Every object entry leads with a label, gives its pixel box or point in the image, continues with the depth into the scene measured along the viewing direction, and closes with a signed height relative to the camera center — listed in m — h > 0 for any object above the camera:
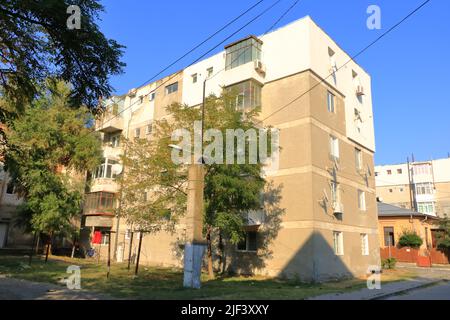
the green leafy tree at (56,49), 9.16 +5.08
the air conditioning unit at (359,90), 27.01 +11.12
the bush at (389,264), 28.60 -0.41
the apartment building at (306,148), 20.78 +6.25
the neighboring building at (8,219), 32.59 +2.26
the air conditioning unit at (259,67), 23.20 +10.83
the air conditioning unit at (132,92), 34.12 +13.32
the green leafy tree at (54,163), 26.05 +6.44
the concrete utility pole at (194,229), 14.62 +0.87
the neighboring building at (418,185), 56.69 +10.91
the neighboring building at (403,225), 38.56 +3.23
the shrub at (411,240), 36.62 +1.70
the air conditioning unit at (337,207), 22.12 +2.70
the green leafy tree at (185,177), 17.48 +3.37
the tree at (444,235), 35.81 +2.20
